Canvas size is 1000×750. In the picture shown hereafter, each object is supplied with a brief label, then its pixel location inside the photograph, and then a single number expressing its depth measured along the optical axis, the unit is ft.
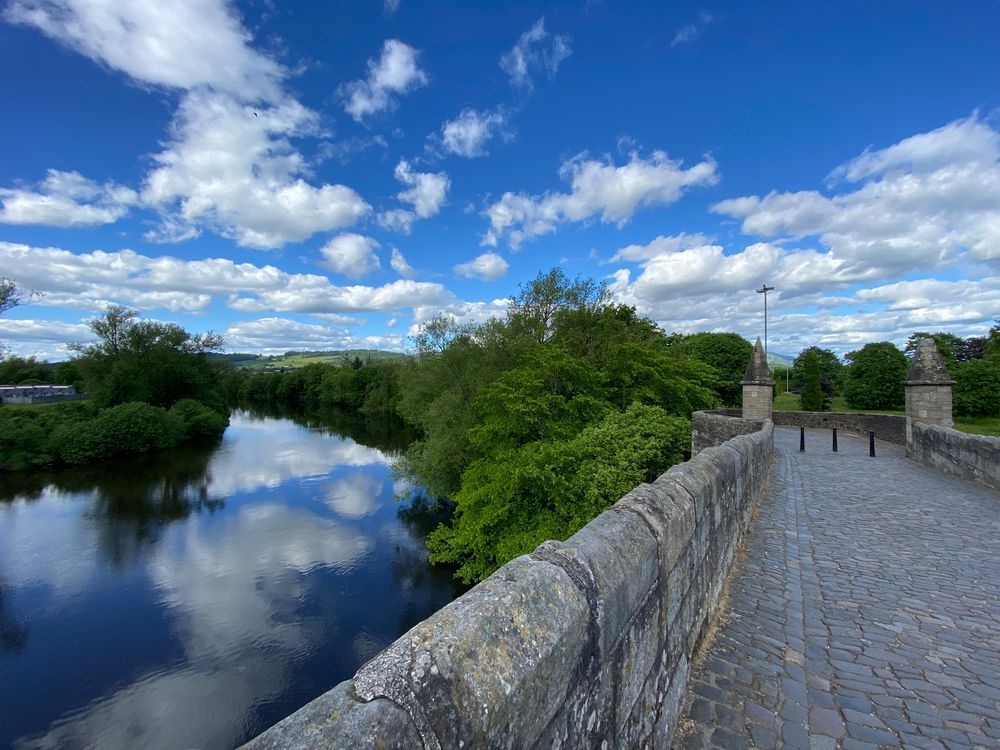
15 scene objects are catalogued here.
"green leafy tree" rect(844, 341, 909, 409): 115.85
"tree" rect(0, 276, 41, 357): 102.06
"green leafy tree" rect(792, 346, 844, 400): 191.01
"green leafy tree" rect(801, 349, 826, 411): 120.16
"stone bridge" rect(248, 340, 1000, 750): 4.11
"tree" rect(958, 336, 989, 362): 172.88
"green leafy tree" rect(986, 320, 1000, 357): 119.37
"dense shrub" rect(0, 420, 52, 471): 100.42
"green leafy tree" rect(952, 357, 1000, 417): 97.66
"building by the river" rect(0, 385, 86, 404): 170.30
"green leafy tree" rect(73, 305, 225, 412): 138.21
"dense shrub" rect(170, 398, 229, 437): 147.43
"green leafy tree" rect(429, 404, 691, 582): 40.45
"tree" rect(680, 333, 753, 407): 114.93
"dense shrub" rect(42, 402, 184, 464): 108.99
